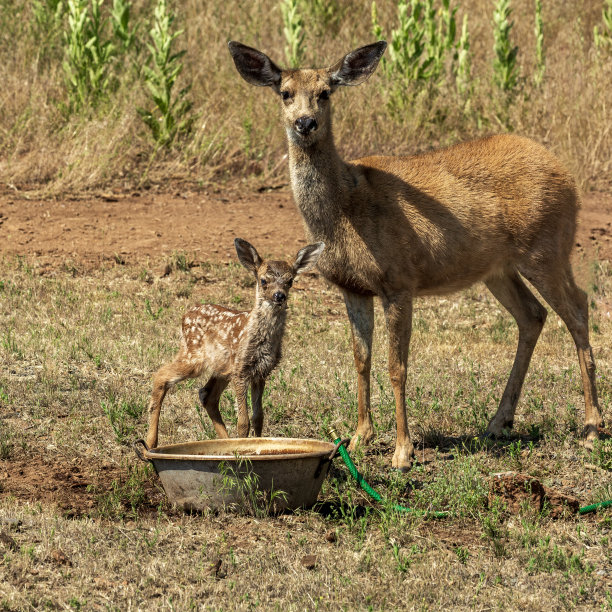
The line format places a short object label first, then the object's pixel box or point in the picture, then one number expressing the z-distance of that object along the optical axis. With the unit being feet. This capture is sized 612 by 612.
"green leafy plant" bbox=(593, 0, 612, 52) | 62.34
